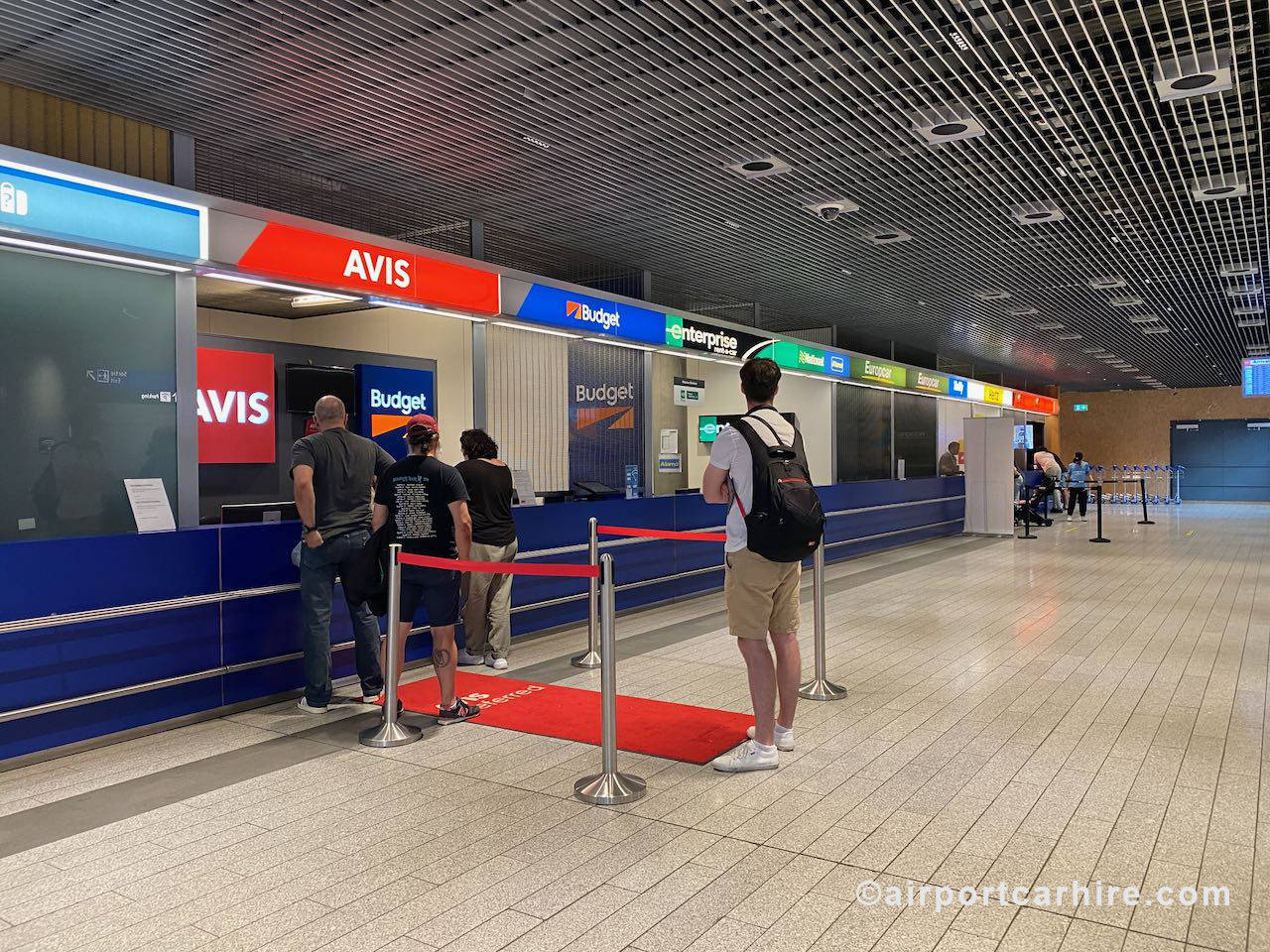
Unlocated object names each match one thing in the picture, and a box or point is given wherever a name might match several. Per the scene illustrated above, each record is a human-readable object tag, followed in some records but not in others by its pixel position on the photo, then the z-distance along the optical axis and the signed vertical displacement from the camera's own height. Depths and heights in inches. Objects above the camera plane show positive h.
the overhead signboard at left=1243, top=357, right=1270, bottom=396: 657.6 +60.0
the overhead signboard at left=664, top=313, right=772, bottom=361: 340.8 +49.2
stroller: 611.4 -24.9
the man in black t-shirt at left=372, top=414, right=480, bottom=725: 173.5 -12.4
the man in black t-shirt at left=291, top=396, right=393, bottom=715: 181.5 -10.9
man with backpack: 141.6 -11.5
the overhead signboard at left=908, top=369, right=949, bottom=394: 578.4 +51.5
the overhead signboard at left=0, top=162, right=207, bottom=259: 152.9 +45.2
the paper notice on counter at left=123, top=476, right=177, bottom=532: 173.6 -7.8
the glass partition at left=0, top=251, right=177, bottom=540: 168.7 +14.0
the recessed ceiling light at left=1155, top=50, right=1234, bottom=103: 176.2 +75.4
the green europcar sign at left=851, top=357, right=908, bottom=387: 500.7 +50.9
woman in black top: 220.7 -20.4
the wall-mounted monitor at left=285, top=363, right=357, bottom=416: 287.3 +25.4
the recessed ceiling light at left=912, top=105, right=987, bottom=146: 204.2 +76.7
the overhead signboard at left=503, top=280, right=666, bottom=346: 267.0 +47.7
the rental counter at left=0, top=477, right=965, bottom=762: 153.4 -31.0
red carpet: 161.9 -50.0
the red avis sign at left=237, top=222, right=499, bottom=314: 193.5 +45.9
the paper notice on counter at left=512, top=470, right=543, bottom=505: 271.1 -7.3
